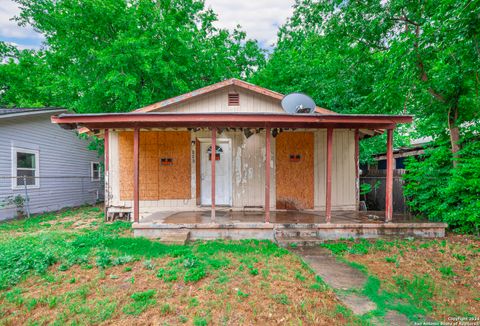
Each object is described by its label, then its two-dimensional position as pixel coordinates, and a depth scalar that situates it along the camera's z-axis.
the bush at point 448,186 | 4.91
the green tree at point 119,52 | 8.51
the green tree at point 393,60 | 4.33
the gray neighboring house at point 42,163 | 7.59
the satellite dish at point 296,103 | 5.70
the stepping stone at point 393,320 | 2.23
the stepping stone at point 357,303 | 2.43
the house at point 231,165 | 6.55
